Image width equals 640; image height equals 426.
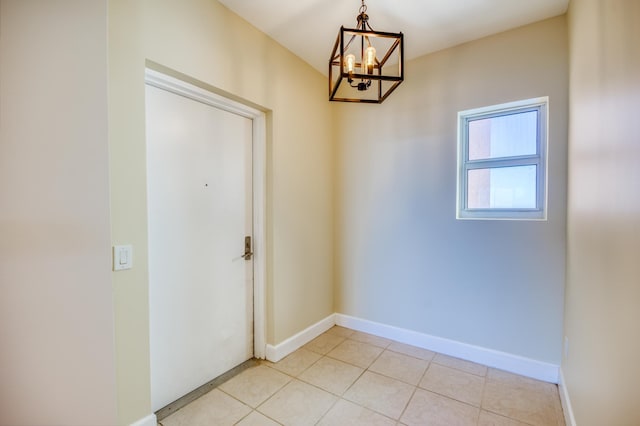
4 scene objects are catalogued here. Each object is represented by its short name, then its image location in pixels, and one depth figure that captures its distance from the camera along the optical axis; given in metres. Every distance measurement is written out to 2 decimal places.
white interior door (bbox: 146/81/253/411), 1.76
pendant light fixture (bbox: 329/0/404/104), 1.33
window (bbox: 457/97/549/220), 2.16
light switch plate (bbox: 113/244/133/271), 1.43
